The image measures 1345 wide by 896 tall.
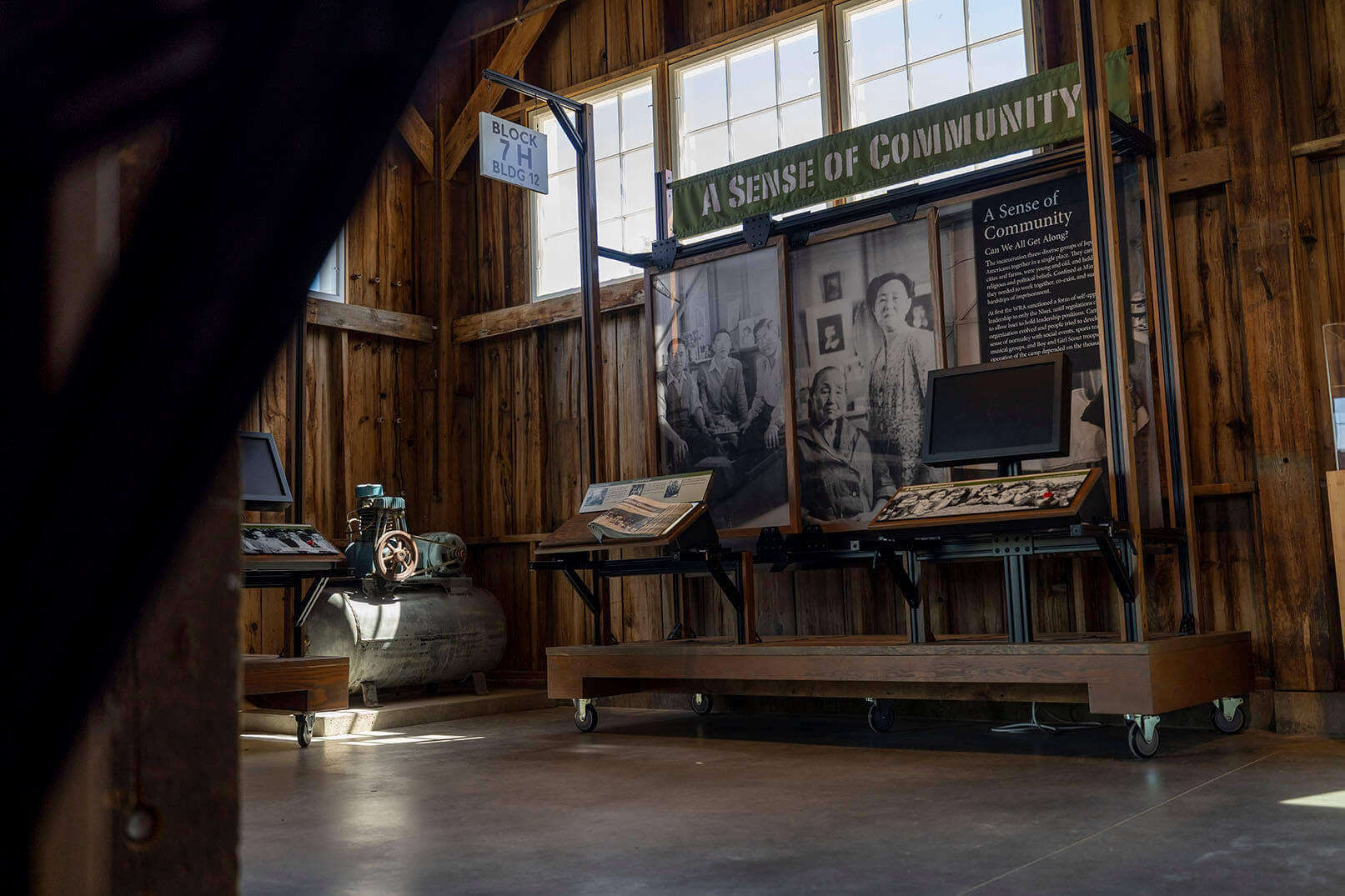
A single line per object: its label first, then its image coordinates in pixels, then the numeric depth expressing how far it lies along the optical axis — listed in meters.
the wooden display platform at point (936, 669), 4.45
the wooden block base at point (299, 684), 5.79
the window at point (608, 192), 7.98
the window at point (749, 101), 7.16
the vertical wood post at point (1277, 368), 5.05
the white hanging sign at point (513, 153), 6.54
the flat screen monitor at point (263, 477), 5.90
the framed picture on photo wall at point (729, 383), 6.54
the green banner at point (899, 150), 5.45
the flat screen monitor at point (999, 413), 4.99
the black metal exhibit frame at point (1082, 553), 4.55
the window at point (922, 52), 6.34
